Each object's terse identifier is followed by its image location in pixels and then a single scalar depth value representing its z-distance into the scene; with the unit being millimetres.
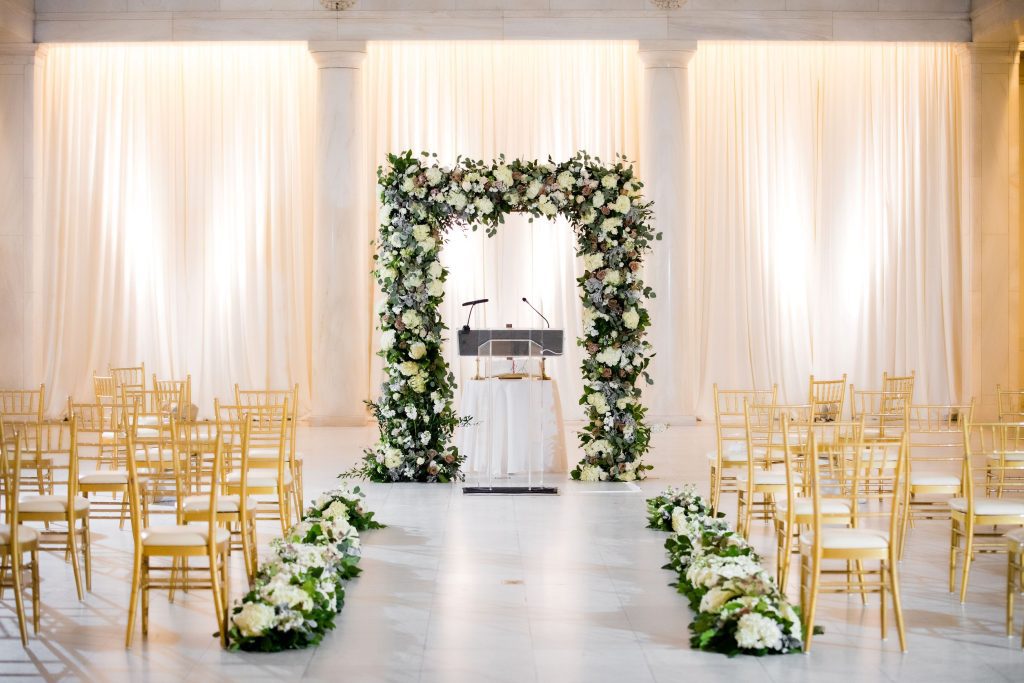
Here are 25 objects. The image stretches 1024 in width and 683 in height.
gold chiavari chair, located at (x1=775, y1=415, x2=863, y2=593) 5824
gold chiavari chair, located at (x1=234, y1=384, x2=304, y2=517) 8245
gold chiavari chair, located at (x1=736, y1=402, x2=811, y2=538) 7586
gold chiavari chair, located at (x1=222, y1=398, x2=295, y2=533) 7495
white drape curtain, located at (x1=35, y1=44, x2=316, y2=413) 16094
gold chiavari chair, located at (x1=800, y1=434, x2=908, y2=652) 5457
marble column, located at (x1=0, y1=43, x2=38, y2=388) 15016
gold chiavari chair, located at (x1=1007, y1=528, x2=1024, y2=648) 5684
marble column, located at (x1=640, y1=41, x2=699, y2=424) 14961
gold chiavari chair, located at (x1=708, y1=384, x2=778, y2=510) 8516
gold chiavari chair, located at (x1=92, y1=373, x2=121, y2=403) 11445
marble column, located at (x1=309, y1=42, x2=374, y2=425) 15031
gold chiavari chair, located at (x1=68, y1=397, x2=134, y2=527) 7555
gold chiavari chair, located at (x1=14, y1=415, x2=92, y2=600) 6357
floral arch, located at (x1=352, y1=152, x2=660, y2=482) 10422
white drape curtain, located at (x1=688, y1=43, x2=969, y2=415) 16172
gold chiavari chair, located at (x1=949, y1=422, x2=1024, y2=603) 6293
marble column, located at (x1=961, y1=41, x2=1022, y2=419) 15258
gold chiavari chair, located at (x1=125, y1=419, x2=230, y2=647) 5453
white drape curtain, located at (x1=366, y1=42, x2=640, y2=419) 16234
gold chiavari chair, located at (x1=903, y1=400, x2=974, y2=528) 7340
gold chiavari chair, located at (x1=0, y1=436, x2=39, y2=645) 5453
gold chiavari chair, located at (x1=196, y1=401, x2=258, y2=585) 6066
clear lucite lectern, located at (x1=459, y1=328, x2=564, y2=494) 10438
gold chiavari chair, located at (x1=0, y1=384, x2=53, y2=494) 6656
